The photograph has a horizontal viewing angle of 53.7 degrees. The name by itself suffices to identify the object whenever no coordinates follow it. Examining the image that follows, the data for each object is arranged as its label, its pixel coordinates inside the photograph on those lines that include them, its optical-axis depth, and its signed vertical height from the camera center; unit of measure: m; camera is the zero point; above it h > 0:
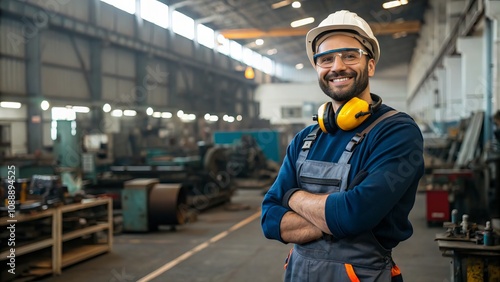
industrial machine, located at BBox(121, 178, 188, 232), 6.79 -0.89
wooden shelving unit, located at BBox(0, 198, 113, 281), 4.44 -0.97
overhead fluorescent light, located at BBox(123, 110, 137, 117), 15.30 +0.91
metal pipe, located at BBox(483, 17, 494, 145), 8.69 +1.11
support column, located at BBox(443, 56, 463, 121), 13.28 +1.43
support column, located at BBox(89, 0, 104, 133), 13.87 +2.28
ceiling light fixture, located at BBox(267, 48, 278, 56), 13.56 +2.53
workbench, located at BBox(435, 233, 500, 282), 2.58 -0.66
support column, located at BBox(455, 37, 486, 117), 10.52 +1.45
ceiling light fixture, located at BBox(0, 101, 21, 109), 11.09 +0.87
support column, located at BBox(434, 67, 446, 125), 15.51 +1.41
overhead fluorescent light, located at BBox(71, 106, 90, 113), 13.40 +0.93
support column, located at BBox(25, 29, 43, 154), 11.62 +1.27
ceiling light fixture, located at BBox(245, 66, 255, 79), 13.10 +1.80
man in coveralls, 1.52 -0.12
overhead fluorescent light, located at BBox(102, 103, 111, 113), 14.10 +0.99
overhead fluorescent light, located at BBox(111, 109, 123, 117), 14.65 +0.88
